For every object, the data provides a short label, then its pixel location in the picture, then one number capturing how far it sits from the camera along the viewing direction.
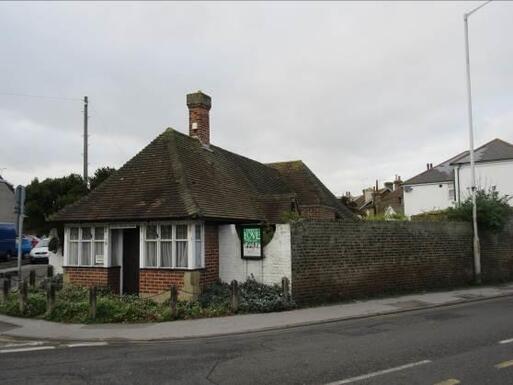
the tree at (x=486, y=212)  21.30
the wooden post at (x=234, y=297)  13.39
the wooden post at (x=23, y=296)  13.67
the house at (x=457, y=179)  35.75
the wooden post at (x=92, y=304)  12.54
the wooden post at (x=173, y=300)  12.73
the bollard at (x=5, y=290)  15.05
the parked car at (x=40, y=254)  31.36
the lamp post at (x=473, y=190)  20.36
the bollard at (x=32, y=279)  17.89
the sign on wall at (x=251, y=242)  14.98
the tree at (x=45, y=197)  27.06
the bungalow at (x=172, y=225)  14.95
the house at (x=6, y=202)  44.41
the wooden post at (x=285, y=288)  14.05
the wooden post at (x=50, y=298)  13.27
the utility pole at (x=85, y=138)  32.42
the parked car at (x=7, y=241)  32.75
